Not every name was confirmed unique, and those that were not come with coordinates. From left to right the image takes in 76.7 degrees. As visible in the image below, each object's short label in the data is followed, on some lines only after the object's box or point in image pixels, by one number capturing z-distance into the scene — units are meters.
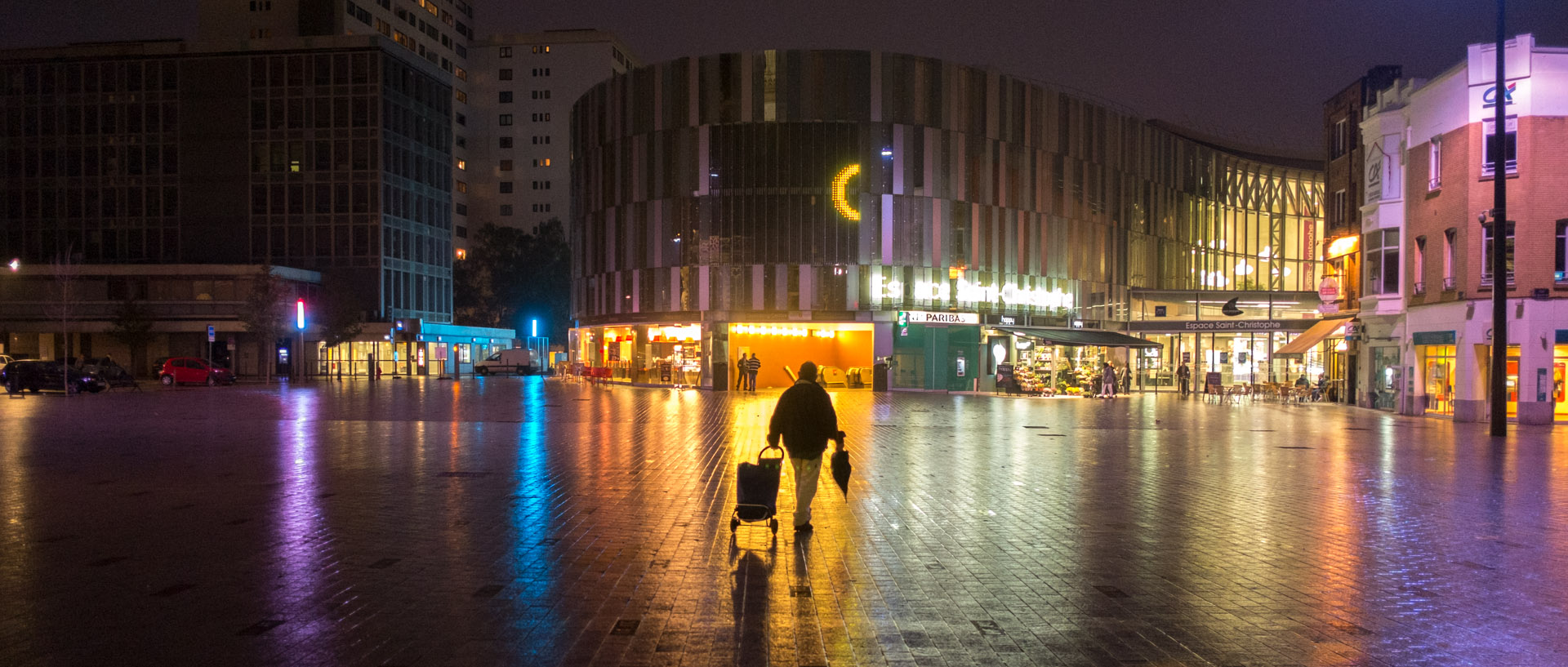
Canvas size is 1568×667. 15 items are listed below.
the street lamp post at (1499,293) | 20.75
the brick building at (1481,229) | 24.97
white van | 70.69
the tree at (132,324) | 57.88
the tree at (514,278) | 84.88
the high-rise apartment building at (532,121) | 105.19
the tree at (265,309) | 55.94
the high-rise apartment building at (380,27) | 82.44
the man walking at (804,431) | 9.16
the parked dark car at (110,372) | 43.75
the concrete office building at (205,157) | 68.94
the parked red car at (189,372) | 47.38
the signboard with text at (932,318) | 44.91
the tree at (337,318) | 62.03
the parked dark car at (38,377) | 37.00
